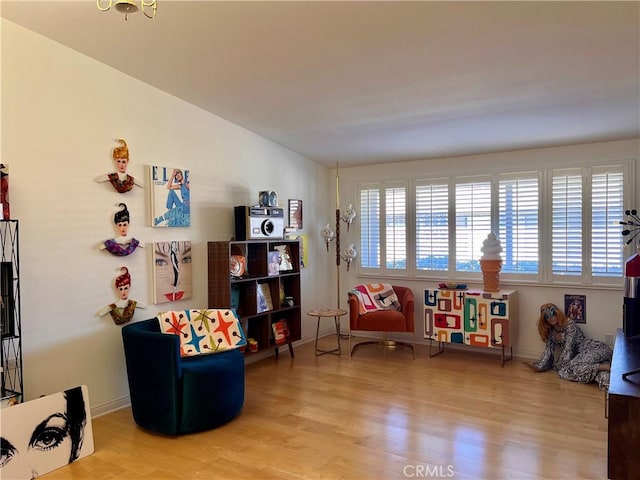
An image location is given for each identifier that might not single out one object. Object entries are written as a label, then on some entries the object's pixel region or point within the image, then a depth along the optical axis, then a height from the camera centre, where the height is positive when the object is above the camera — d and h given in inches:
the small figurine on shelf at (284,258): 205.2 -12.7
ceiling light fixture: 79.5 +39.2
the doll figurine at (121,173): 143.6 +18.4
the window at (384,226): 231.0 +1.4
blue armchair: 124.3 -42.5
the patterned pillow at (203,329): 142.3 -30.9
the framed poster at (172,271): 157.1 -14.0
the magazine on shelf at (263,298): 190.5 -28.6
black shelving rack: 110.9 -19.8
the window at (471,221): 208.4 +2.8
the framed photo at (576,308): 188.5 -33.4
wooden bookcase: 175.3 -22.9
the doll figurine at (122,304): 143.9 -22.6
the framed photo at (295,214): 219.1 +7.6
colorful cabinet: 188.4 -37.8
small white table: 203.5 -37.3
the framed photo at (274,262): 194.7 -13.7
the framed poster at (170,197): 155.2 +12.1
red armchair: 200.5 -39.4
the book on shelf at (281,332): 199.6 -44.5
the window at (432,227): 218.8 +0.6
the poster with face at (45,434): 103.4 -47.3
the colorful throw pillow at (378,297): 214.0 -31.8
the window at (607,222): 181.6 +1.4
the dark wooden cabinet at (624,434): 77.0 -34.8
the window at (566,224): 189.0 +1.0
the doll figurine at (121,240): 142.8 -2.4
